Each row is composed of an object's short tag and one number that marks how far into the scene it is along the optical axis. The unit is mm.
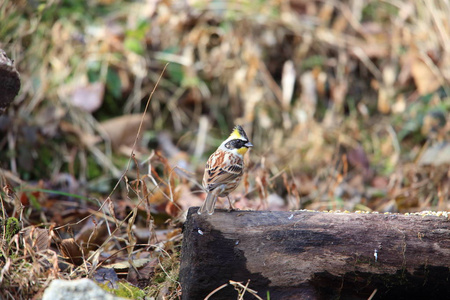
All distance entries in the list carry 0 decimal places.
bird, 6621
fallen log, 5578
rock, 4605
